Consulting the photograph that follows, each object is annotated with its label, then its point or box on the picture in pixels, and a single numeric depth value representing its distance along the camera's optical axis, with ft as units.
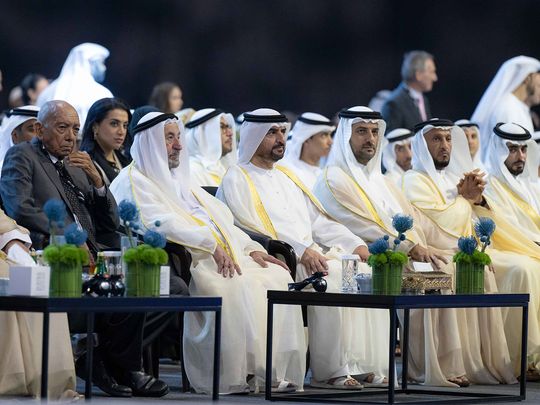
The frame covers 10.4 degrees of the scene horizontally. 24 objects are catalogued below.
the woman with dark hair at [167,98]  82.73
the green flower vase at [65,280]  40.68
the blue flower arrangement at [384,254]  46.31
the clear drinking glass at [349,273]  48.32
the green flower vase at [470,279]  49.45
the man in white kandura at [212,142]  68.97
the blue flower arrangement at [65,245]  40.88
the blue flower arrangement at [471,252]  49.60
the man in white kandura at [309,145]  69.26
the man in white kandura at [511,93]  84.35
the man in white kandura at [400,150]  74.85
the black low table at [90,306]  39.68
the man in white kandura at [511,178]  64.36
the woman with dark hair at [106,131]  55.60
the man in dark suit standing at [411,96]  84.01
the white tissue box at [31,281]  40.41
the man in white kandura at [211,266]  50.31
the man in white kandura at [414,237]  55.79
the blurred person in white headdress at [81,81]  75.34
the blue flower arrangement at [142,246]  42.98
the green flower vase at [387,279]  46.22
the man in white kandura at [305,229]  53.25
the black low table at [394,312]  45.09
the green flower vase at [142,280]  42.91
